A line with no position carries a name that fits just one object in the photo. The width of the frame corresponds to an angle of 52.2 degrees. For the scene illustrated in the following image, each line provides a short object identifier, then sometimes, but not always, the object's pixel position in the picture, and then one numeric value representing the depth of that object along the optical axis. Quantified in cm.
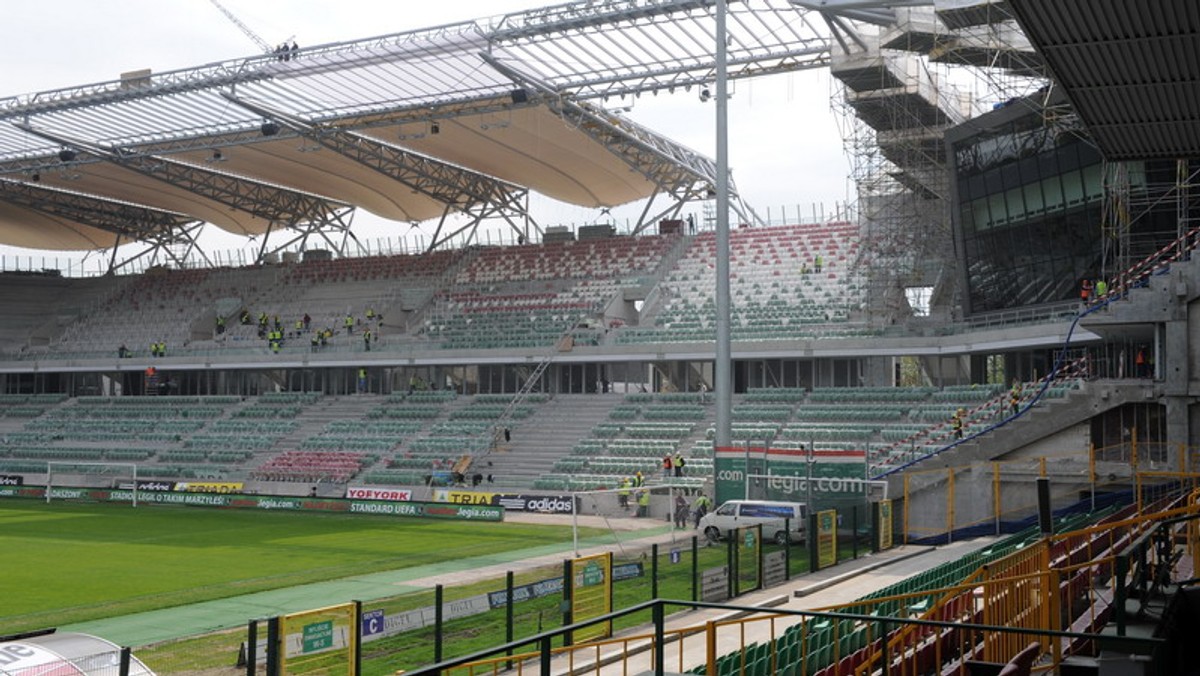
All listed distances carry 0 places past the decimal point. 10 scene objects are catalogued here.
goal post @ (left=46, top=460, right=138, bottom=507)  5375
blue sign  1622
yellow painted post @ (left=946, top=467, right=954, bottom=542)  3139
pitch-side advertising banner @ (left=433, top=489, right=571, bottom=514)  4184
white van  3081
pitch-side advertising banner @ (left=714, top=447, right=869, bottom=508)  3184
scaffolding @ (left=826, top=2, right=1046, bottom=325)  4084
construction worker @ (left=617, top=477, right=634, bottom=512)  4166
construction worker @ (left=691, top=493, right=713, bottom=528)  3641
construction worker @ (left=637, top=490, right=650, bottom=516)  4012
